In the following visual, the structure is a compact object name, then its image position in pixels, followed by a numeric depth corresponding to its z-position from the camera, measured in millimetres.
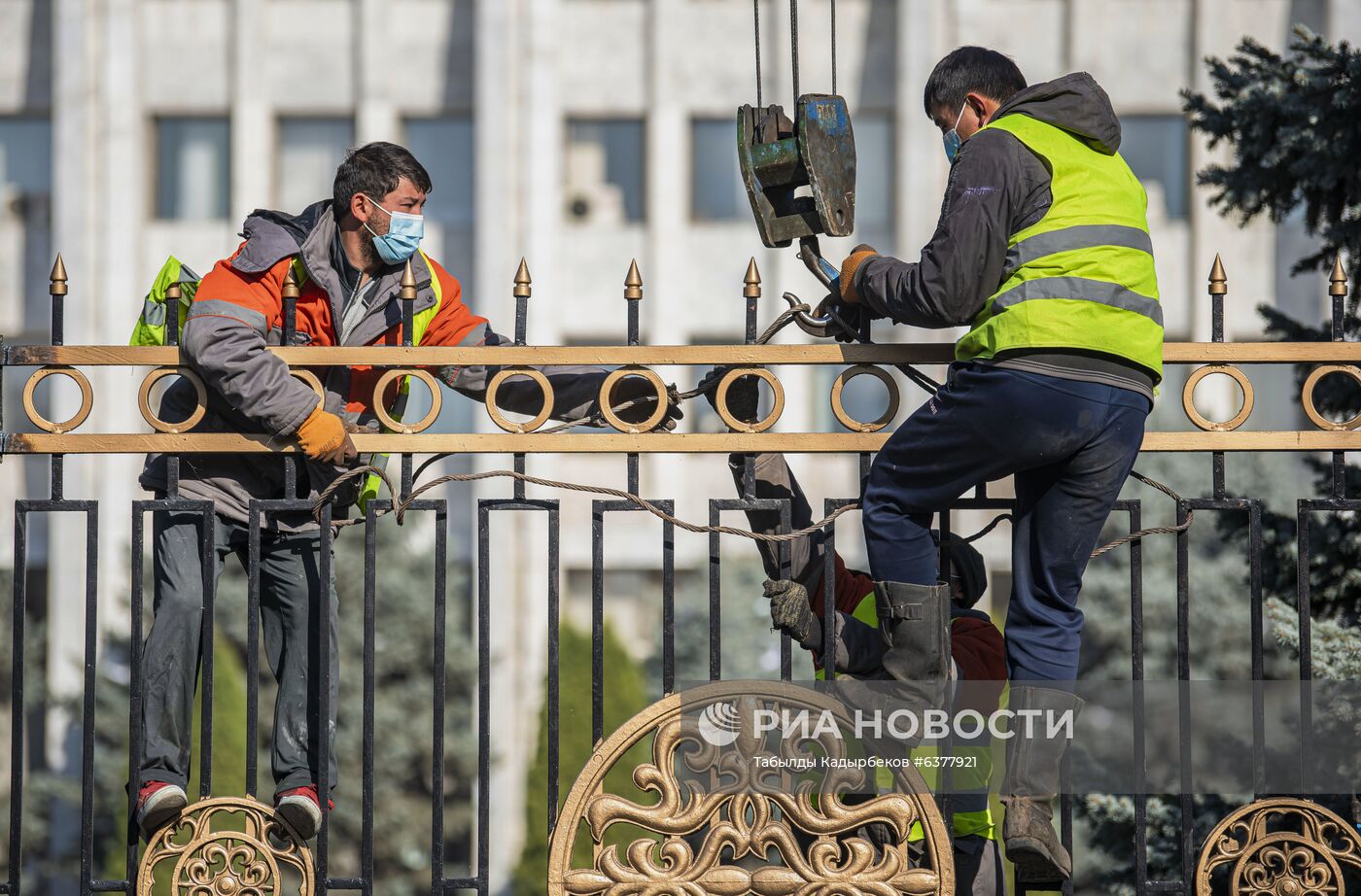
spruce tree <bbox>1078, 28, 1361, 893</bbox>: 12734
